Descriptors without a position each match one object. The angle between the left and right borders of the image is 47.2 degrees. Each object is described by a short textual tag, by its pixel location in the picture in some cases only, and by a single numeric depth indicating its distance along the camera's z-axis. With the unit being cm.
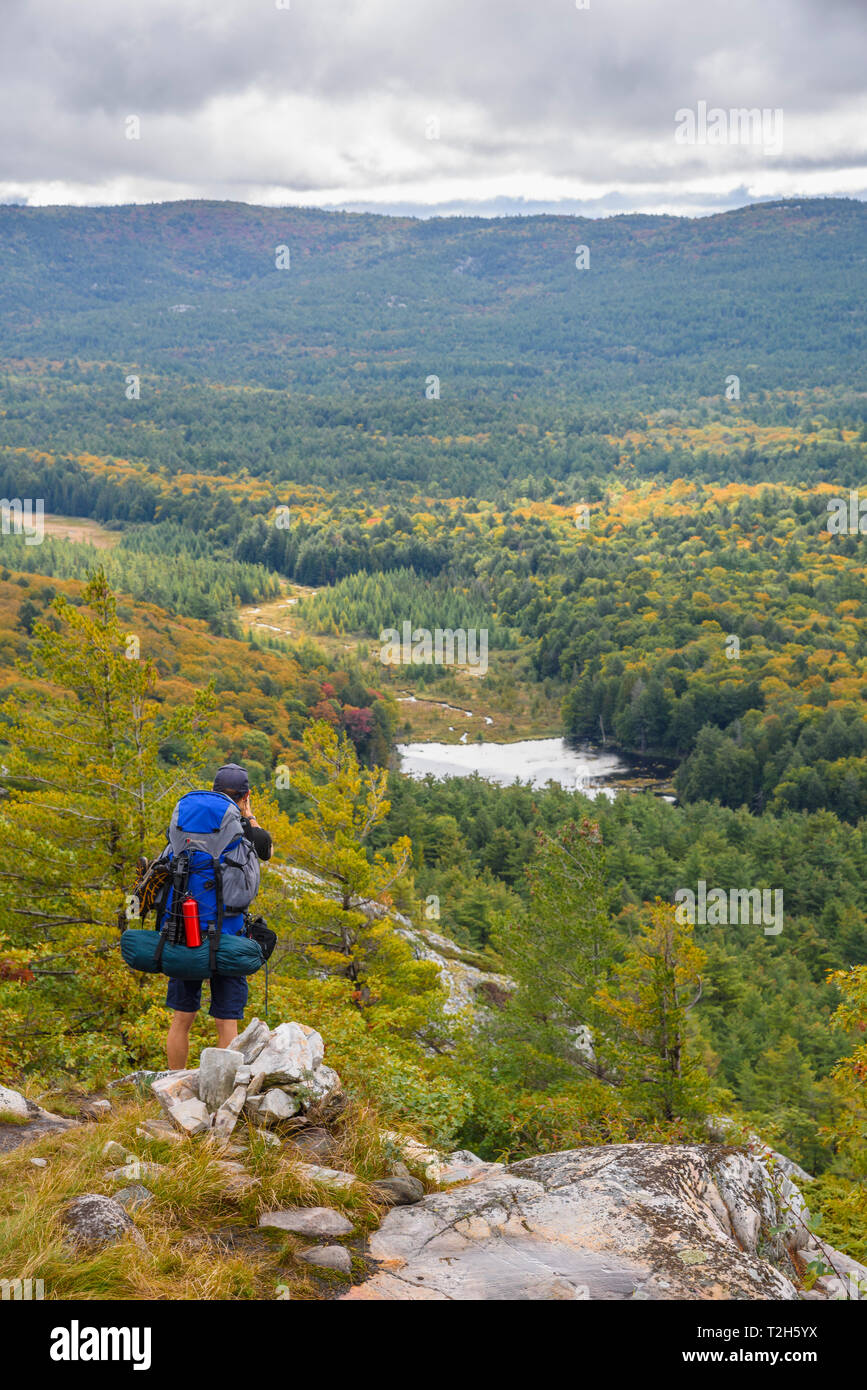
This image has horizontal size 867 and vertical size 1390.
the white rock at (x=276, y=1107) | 841
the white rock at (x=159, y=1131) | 811
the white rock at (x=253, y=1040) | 914
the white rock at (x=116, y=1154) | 775
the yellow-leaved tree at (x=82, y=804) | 1641
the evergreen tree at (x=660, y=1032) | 1869
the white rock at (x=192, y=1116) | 826
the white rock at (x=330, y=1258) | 680
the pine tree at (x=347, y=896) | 2266
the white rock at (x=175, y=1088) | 871
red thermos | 869
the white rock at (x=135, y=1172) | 738
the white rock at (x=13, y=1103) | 954
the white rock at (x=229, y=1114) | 820
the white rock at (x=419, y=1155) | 859
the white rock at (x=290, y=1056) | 870
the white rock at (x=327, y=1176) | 768
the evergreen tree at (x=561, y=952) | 2569
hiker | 930
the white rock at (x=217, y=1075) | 866
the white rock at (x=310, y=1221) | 711
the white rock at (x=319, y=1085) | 873
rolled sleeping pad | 880
